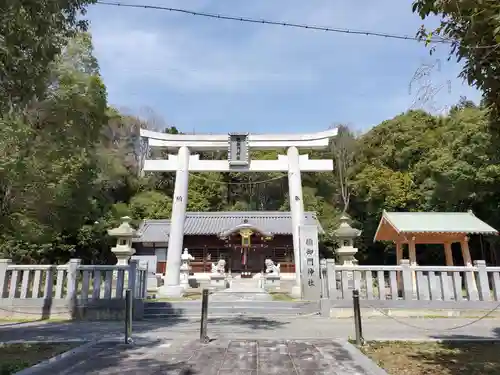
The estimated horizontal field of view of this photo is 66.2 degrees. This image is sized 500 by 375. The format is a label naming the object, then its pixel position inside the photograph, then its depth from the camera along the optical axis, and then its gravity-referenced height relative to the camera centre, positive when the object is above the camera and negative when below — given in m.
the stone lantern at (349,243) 14.08 +1.31
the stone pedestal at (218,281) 19.30 -0.18
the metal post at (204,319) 6.46 -0.71
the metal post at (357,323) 6.17 -0.71
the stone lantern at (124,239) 14.87 +1.47
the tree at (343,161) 34.66 +10.60
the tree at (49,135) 8.42 +3.12
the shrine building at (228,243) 27.61 +2.48
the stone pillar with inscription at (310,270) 12.68 +0.25
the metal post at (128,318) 6.46 -0.68
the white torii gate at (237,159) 16.27 +5.04
